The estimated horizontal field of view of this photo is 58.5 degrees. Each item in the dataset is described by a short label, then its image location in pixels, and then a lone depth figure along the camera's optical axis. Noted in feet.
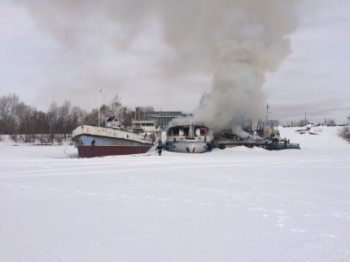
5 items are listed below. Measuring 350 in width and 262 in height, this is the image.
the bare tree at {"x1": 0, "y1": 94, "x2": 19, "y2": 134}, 230.50
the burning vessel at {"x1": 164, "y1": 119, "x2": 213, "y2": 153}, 113.50
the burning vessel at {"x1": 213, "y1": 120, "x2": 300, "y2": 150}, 142.31
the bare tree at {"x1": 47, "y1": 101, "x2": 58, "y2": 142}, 251.39
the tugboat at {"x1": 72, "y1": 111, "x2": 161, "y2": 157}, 88.38
